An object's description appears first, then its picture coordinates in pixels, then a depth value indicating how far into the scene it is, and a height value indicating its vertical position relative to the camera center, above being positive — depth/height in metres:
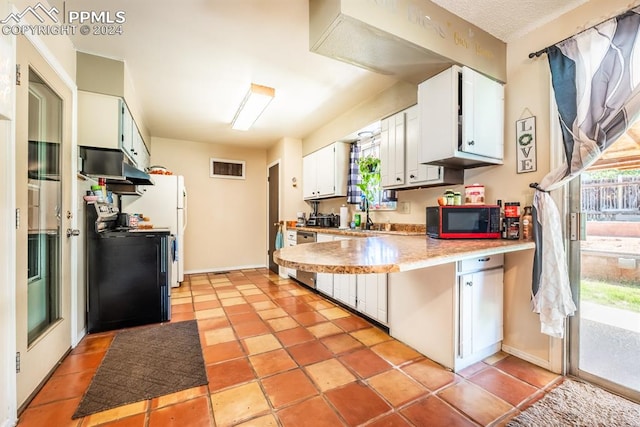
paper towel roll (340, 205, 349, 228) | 3.96 -0.08
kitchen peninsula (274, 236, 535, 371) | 1.47 -0.63
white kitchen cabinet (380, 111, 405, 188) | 2.79 +0.67
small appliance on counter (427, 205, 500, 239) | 2.07 -0.08
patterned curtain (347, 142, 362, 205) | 3.82 +0.49
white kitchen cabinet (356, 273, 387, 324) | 2.56 -0.86
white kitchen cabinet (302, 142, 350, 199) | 3.97 +0.63
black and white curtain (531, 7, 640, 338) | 1.57 +0.62
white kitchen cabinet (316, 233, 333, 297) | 3.42 -0.93
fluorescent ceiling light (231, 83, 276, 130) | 3.00 +1.32
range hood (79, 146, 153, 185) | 2.36 +0.44
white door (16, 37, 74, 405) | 1.52 -0.05
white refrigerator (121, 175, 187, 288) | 3.89 +0.07
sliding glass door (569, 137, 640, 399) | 1.67 -0.40
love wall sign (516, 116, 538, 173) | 2.05 +0.53
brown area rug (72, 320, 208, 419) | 1.64 -1.15
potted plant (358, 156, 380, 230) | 3.42 +0.43
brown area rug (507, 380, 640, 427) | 1.42 -1.12
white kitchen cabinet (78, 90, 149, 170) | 2.36 +0.82
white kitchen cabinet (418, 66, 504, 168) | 2.00 +0.73
